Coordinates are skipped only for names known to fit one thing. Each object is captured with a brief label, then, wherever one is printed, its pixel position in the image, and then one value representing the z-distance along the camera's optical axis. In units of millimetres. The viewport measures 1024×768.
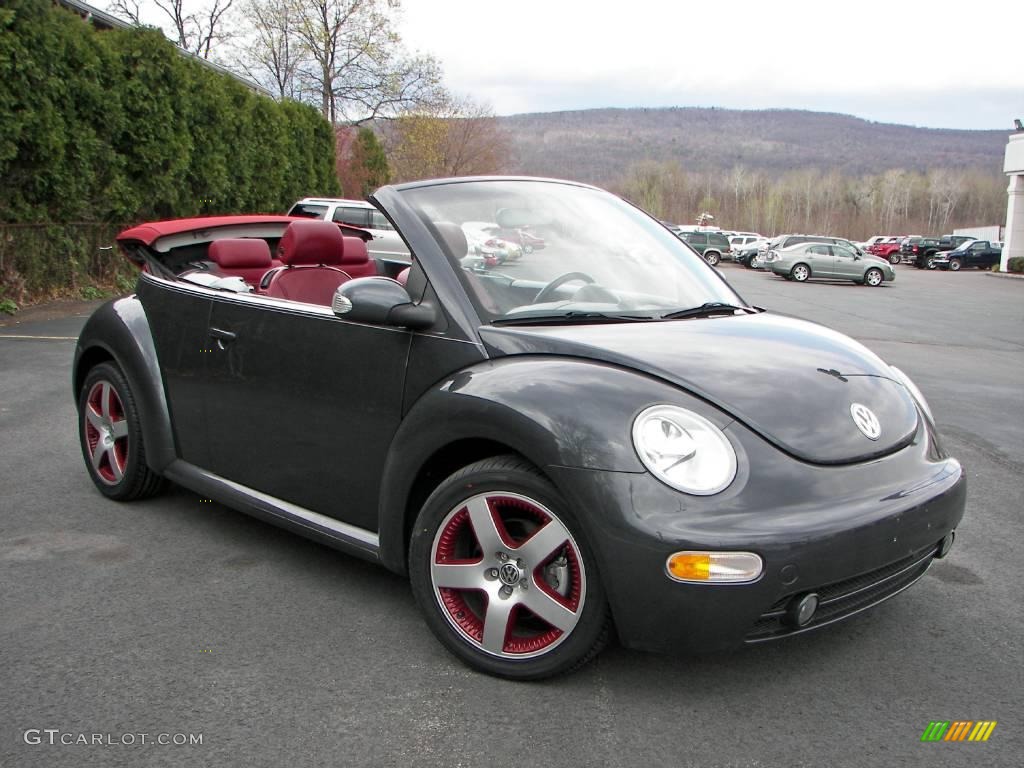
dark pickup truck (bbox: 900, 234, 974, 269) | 54625
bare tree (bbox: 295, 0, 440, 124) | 48062
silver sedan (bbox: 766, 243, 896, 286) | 35031
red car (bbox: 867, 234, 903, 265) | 58594
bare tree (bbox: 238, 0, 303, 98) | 48469
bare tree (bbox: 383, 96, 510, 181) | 48438
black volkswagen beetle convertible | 2564
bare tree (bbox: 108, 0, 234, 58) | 54284
